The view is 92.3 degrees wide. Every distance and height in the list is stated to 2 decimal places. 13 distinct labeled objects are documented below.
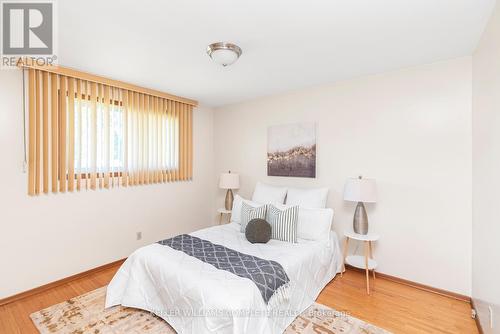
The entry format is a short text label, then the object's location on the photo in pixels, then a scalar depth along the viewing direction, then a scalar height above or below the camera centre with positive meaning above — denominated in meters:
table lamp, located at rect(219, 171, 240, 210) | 4.05 -0.29
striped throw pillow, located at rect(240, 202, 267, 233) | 2.96 -0.60
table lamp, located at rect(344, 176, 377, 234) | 2.66 -0.33
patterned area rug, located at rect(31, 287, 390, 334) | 2.01 -1.37
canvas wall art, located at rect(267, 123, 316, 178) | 3.45 +0.24
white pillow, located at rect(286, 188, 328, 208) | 3.12 -0.43
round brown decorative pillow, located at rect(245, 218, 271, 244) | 2.63 -0.72
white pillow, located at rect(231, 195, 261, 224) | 3.43 -0.64
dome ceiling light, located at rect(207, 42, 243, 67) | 2.08 +1.01
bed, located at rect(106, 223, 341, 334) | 1.68 -1.00
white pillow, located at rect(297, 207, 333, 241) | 2.79 -0.69
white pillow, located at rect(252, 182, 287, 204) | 3.45 -0.42
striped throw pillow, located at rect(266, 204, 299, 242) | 2.75 -0.67
